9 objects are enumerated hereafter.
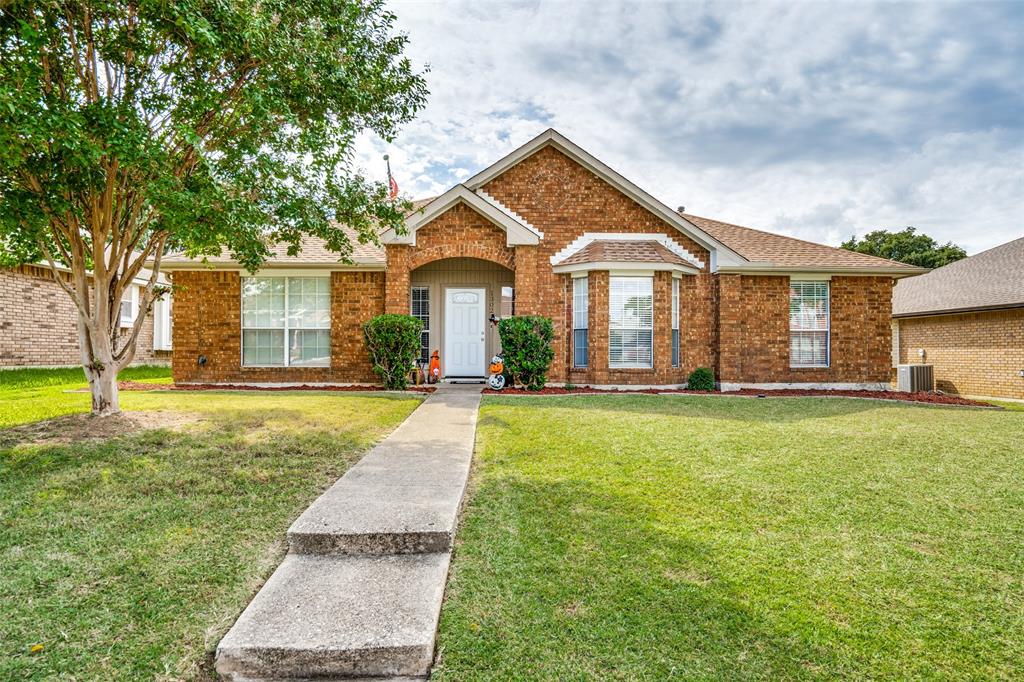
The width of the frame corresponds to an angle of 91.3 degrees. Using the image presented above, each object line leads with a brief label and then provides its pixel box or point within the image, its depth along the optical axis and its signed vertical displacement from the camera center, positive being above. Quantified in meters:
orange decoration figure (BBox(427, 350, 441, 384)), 12.26 -0.61
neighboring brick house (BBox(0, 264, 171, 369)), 14.64 +0.76
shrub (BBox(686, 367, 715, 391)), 12.13 -0.86
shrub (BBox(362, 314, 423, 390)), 11.23 -0.01
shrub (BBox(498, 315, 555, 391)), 11.18 -0.08
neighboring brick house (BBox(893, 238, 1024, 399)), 13.67 +0.64
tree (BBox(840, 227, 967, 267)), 39.25 +8.43
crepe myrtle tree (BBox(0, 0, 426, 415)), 5.44 +2.74
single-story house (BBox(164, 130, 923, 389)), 11.89 +1.26
